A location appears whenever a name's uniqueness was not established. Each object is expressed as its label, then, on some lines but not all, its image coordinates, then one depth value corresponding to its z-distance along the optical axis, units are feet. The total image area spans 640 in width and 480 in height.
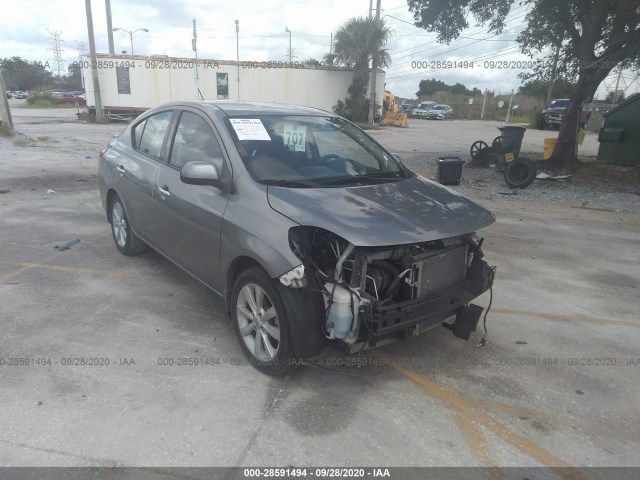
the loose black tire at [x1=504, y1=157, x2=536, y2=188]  34.86
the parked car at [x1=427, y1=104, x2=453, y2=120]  150.92
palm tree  98.22
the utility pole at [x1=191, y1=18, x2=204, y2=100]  93.36
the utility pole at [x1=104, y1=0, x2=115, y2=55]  93.61
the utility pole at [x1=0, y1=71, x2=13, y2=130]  53.88
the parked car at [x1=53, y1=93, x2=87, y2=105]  156.46
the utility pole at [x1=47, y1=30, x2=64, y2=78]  240.94
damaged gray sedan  9.40
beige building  91.45
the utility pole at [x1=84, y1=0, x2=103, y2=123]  80.59
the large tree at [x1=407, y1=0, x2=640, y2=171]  34.86
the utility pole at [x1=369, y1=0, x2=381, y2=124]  98.78
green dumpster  41.45
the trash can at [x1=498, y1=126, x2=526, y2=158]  39.88
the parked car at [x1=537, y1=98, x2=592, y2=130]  102.17
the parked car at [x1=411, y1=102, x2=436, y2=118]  152.85
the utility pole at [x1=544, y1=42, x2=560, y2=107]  43.50
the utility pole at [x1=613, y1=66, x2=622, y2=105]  123.48
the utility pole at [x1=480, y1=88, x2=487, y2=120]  160.33
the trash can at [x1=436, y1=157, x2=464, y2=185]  34.32
